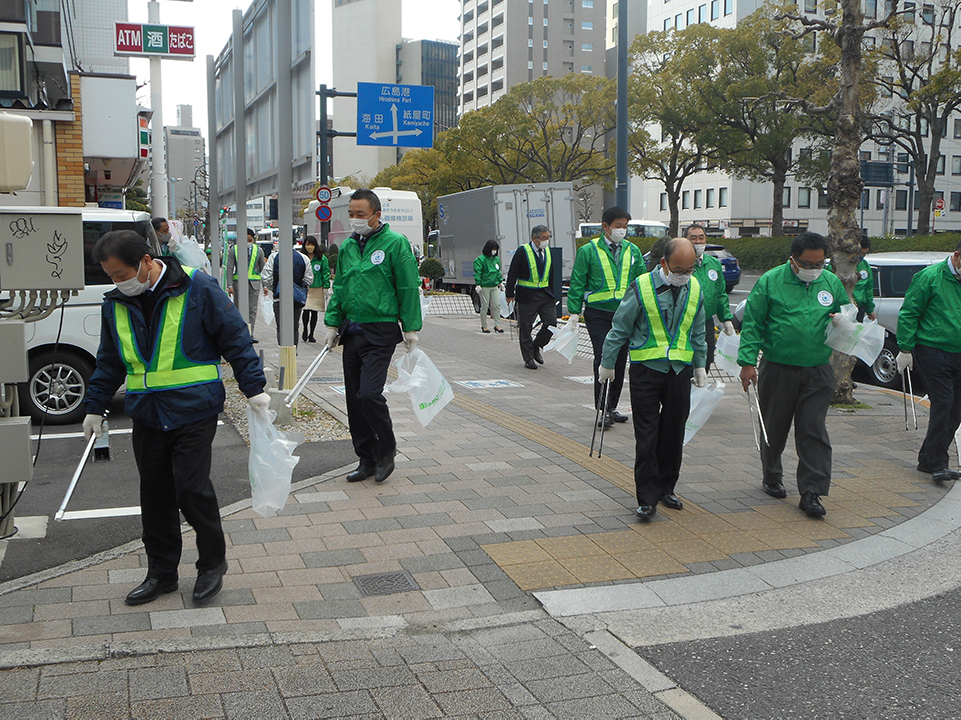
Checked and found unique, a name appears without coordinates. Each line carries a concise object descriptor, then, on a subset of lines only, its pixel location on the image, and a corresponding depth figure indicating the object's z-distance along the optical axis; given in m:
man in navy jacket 4.17
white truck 21.05
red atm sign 16.77
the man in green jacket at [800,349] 5.97
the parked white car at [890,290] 11.51
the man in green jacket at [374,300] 6.31
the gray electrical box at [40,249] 4.51
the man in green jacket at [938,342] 6.73
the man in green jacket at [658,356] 5.71
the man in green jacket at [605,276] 8.65
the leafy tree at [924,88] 31.22
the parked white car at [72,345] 8.44
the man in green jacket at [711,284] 8.16
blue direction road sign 22.69
